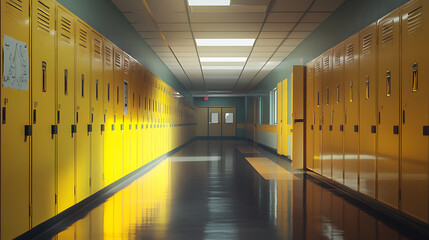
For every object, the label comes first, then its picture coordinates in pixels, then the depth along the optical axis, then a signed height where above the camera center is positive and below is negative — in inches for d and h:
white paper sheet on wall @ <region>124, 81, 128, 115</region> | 227.0 +14.6
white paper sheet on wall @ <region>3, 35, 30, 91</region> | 96.0 +16.1
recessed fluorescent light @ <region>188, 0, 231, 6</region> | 201.9 +69.8
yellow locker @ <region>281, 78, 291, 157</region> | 369.4 +2.4
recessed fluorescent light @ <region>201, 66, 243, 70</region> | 444.2 +68.5
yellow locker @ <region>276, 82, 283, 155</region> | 407.4 +3.8
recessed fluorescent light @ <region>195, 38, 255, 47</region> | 293.6 +69.0
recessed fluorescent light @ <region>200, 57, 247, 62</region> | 381.7 +68.8
